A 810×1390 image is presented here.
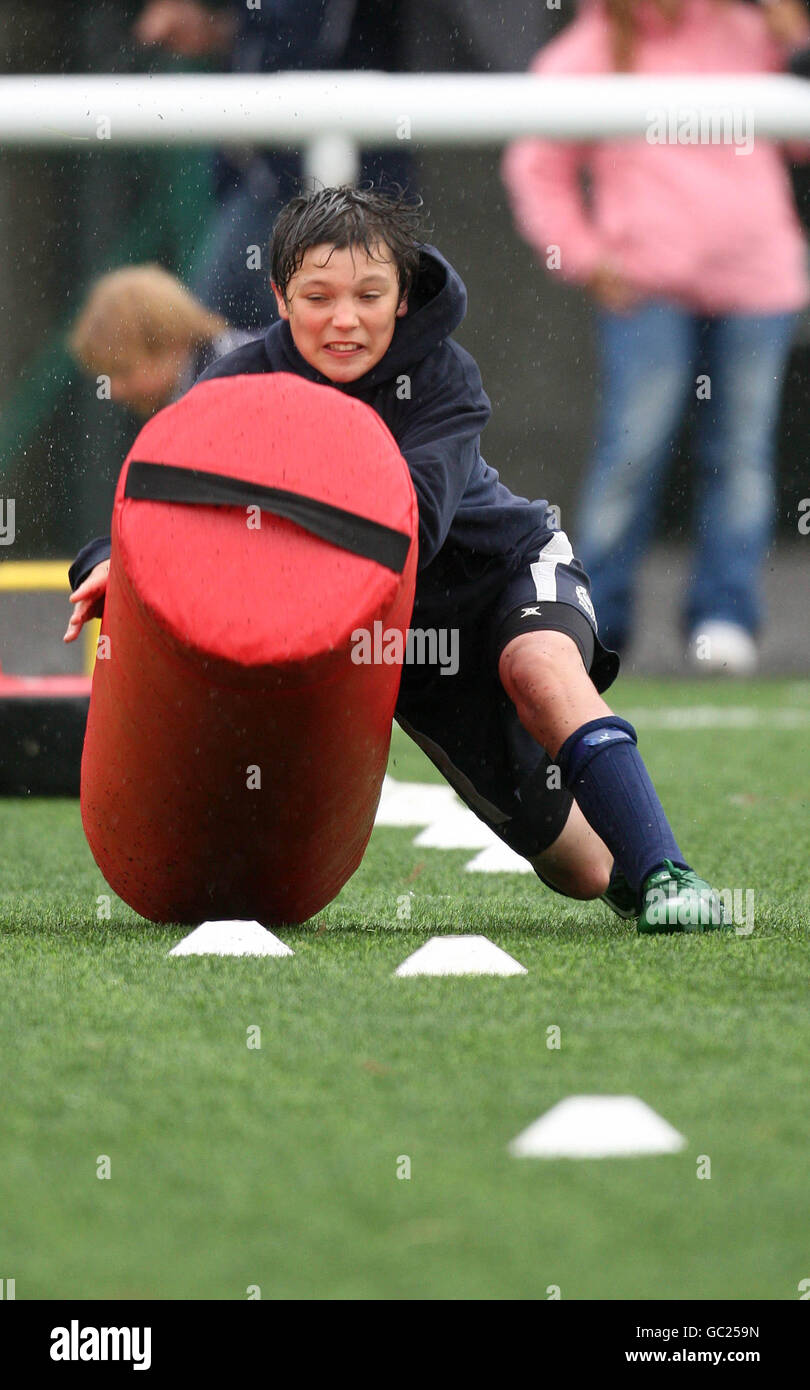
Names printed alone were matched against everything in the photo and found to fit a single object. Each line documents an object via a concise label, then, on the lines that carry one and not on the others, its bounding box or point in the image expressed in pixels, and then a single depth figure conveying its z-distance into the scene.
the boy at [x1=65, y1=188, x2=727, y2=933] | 5.01
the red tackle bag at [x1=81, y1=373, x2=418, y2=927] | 4.41
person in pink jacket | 13.09
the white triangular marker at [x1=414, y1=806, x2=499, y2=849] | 7.34
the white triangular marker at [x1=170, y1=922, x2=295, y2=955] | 4.63
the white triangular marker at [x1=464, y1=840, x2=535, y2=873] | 6.75
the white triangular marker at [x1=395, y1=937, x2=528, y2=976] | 4.35
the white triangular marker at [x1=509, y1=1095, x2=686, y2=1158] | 3.01
